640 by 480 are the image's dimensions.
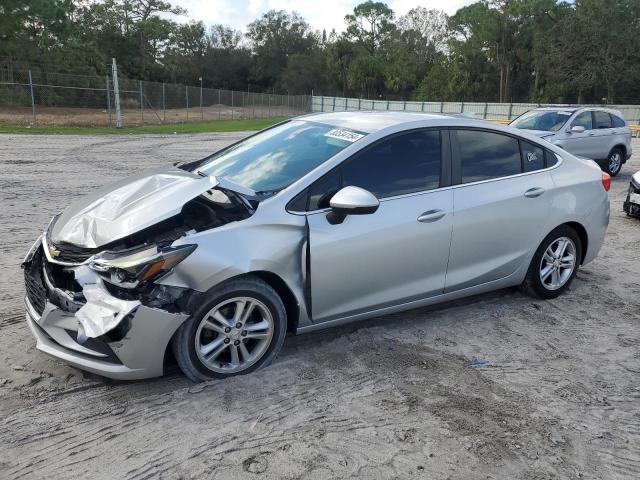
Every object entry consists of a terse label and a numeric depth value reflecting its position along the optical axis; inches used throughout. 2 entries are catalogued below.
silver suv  474.0
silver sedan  126.2
